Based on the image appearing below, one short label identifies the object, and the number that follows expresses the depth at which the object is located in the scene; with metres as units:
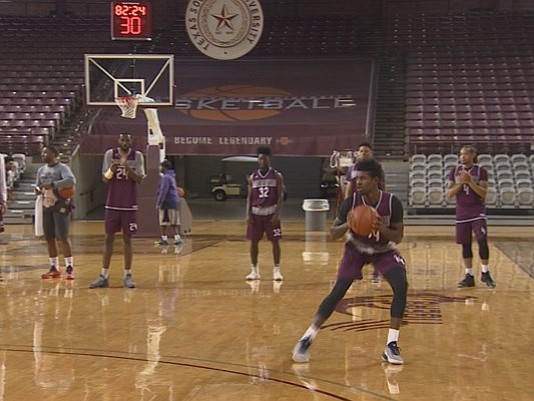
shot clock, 16.23
